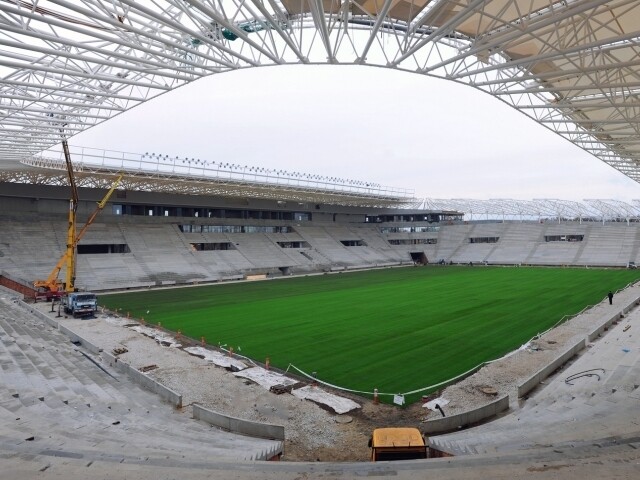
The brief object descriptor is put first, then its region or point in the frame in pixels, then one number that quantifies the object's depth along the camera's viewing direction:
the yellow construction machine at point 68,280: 30.83
